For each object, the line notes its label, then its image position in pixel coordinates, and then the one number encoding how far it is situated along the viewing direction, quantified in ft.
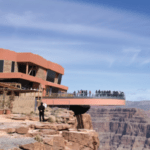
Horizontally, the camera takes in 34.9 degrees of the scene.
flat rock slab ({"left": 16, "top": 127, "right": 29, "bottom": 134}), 46.85
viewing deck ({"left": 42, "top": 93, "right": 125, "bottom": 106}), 138.21
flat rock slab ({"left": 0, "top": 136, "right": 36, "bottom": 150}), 36.68
